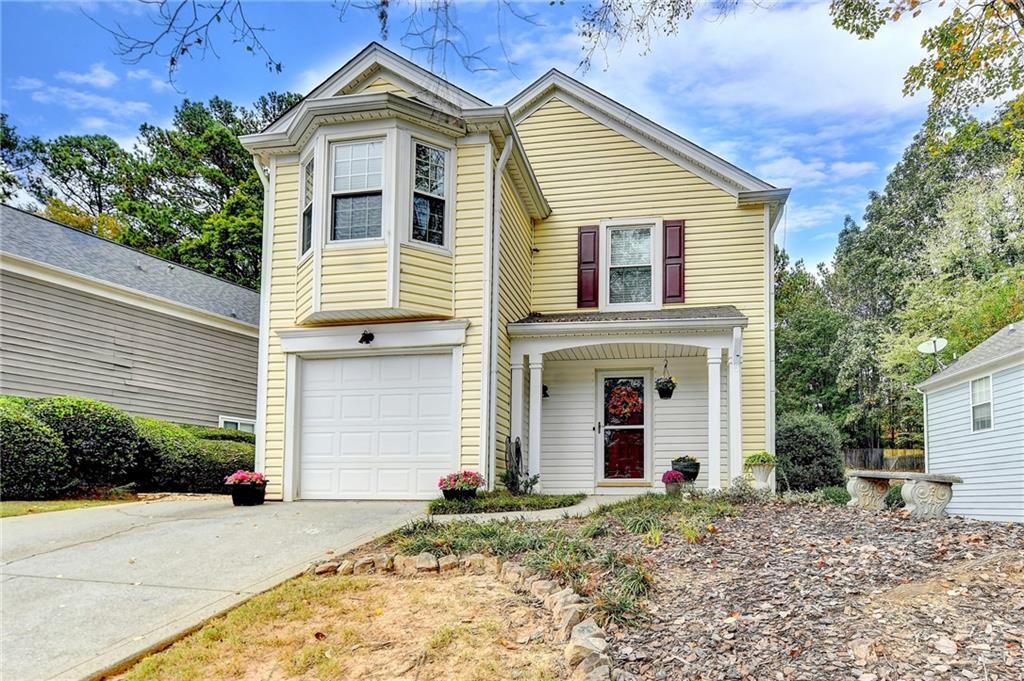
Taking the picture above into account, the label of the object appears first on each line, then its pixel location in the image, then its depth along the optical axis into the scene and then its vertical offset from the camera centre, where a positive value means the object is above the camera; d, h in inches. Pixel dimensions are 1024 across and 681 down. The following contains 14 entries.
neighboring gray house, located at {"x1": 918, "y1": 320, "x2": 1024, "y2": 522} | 500.7 -11.9
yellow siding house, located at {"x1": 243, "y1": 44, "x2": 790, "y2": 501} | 368.2 +63.7
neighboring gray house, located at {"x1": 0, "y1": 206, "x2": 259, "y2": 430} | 452.4 +50.2
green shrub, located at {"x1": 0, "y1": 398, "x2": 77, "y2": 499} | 361.1 -29.8
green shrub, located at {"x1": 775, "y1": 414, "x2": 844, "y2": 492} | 494.0 -31.3
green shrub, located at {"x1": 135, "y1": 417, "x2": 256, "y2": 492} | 450.0 -38.5
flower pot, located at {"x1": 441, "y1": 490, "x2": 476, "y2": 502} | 334.3 -41.9
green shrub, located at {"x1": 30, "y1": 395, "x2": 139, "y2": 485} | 392.5 -20.4
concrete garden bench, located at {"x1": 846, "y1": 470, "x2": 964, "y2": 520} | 251.8 -29.5
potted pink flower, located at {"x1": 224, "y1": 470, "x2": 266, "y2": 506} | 346.6 -41.2
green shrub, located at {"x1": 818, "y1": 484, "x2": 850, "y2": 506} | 386.0 -48.9
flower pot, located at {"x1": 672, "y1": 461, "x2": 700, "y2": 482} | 406.2 -34.7
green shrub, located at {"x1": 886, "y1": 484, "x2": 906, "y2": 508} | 498.1 -64.7
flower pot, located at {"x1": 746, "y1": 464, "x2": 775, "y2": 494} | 387.9 -36.0
